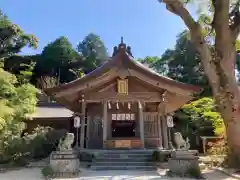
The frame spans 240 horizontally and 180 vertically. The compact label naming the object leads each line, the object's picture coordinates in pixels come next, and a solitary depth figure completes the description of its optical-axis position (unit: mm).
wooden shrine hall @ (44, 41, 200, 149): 8758
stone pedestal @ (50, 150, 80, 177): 5992
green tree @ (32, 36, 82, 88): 28312
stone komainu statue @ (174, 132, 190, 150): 6318
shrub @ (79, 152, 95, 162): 7730
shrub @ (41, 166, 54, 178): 5916
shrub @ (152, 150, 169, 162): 7391
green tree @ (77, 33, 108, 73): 29885
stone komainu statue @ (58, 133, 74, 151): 6246
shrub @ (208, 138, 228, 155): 8407
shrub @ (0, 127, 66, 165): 7888
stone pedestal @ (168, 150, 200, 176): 5927
